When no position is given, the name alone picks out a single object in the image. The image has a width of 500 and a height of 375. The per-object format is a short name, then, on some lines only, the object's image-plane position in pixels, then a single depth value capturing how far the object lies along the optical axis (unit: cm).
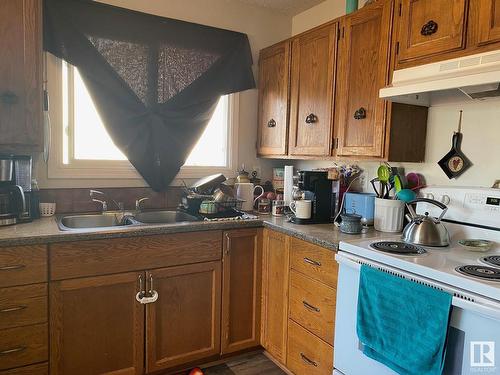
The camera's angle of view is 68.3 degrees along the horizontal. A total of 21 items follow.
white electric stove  117
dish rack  243
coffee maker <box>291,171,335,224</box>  229
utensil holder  200
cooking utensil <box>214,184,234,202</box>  248
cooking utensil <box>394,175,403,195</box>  207
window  233
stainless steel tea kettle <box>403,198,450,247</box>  169
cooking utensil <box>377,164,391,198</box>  213
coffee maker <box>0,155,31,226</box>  190
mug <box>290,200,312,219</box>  225
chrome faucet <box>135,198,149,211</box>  255
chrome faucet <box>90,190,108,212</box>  243
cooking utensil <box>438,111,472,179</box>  190
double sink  226
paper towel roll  262
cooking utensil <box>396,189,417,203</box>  196
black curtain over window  230
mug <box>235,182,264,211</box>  274
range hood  140
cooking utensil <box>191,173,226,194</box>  247
